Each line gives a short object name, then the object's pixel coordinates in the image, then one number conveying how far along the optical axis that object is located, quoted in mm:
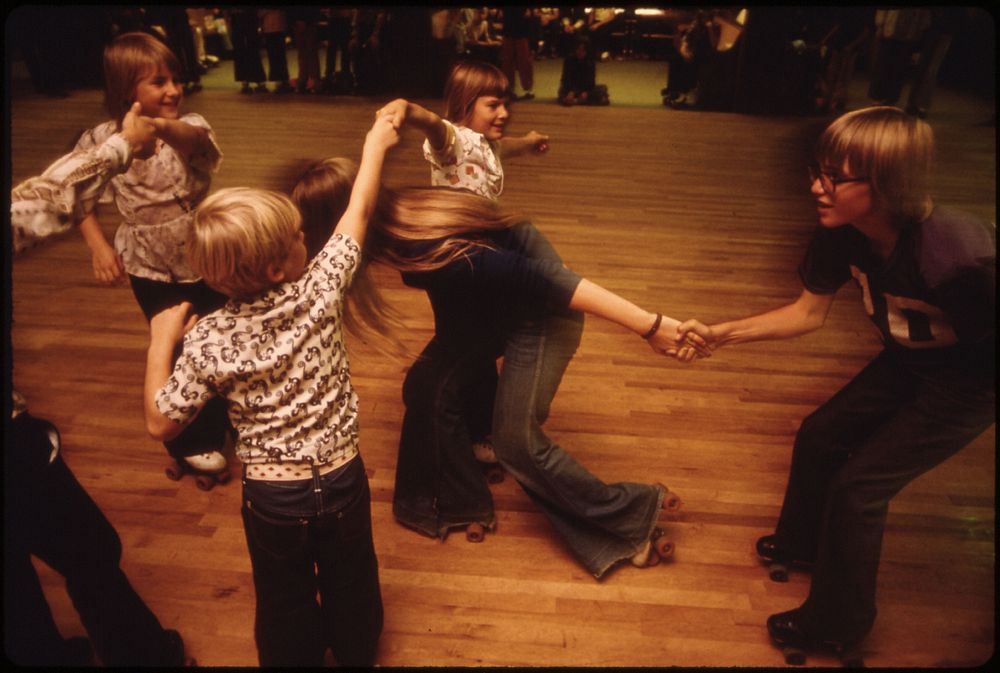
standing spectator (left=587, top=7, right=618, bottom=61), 11594
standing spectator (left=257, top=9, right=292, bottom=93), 9211
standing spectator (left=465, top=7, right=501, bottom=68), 9829
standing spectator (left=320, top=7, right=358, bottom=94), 9406
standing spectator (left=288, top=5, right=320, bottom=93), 9141
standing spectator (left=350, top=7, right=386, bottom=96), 9477
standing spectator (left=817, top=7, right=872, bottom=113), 8656
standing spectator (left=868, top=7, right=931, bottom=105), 8234
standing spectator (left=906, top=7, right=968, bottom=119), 7543
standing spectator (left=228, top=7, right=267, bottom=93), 9219
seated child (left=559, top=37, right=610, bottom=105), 8859
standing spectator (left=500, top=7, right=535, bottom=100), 8984
